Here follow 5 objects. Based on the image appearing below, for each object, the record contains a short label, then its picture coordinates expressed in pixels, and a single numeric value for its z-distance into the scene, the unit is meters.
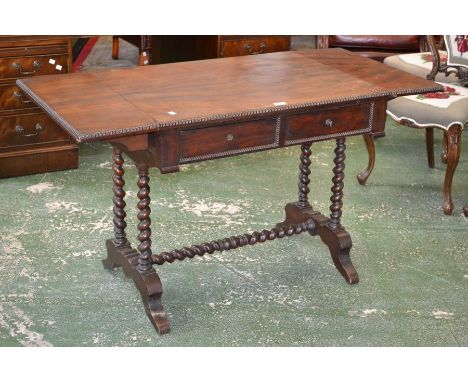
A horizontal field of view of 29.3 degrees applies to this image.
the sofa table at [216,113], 3.40
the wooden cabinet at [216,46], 5.80
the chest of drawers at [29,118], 5.04
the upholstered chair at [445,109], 4.90
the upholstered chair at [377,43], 6.45
